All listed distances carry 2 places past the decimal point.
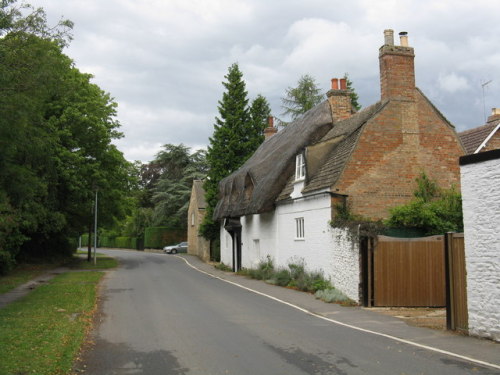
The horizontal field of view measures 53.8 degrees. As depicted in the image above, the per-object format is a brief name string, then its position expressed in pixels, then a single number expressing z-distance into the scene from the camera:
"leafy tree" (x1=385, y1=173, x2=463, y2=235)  15.41
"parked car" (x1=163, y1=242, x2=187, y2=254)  54.84
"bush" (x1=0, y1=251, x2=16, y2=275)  22.20
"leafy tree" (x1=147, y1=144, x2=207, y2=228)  59.91
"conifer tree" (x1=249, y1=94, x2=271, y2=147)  41.12
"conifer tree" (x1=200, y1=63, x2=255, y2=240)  38.94
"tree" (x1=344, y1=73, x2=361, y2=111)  45.14
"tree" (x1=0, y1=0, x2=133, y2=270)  13.91
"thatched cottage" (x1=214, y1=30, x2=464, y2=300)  17.42
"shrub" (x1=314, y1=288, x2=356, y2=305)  14.84
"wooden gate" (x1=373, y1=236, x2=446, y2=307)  14.20
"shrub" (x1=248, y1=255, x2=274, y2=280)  22.67
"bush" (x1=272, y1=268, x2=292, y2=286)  20.02
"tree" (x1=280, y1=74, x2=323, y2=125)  47.20
